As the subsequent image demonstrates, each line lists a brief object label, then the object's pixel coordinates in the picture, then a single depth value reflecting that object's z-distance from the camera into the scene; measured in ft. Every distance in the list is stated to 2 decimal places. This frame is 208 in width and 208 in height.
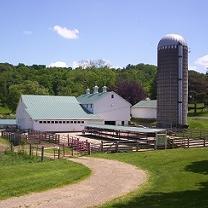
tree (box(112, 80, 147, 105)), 313.94
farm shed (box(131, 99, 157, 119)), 266.77
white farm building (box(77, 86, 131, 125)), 218.38
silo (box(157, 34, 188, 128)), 203.41
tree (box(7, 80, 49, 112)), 304.91
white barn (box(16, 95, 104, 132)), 195.11
